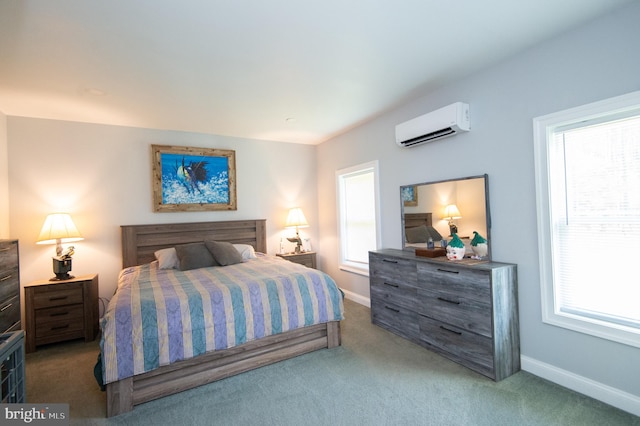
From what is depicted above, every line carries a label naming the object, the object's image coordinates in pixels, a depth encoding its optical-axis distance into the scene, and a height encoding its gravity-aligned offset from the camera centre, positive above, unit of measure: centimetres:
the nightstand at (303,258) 463 -65
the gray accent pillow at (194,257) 354 -44
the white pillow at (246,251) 412 -45
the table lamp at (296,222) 484 -8
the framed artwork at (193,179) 415 +60
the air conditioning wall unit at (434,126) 276 +86
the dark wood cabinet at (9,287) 256 -54
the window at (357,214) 427 +0
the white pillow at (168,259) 363 -47
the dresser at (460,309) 232 -85
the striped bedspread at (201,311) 210 -74
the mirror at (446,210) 272 +2
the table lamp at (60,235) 331 -12
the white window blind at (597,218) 195 -8
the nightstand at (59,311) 309 -92
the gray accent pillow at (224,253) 367 -42
